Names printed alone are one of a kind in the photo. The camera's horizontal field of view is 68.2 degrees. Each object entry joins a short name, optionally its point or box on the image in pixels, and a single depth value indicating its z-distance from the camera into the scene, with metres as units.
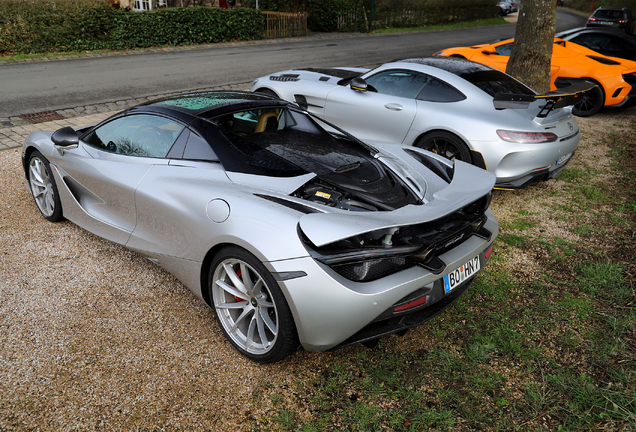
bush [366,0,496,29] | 24.57
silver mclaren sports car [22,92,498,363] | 2.45
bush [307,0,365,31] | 22.34
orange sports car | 9.03
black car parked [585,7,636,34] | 22.83
